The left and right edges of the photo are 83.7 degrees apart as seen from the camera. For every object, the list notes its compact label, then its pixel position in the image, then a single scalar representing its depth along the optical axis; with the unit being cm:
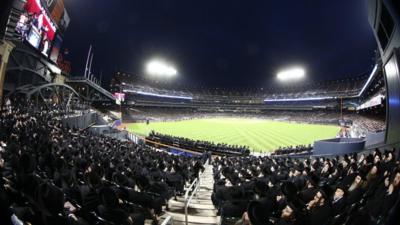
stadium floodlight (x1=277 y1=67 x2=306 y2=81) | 9519
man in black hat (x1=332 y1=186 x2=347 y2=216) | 311
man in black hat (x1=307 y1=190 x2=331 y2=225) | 281
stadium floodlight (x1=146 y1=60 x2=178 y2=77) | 9519
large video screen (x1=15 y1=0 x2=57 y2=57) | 2428
